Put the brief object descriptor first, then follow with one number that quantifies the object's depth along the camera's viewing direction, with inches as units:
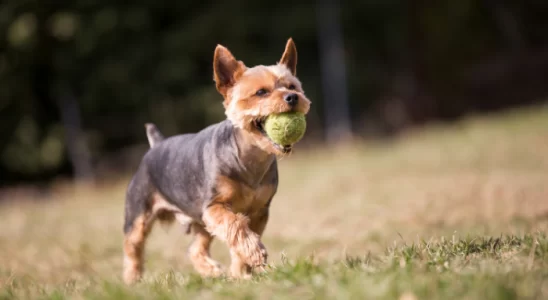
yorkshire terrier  163.3
